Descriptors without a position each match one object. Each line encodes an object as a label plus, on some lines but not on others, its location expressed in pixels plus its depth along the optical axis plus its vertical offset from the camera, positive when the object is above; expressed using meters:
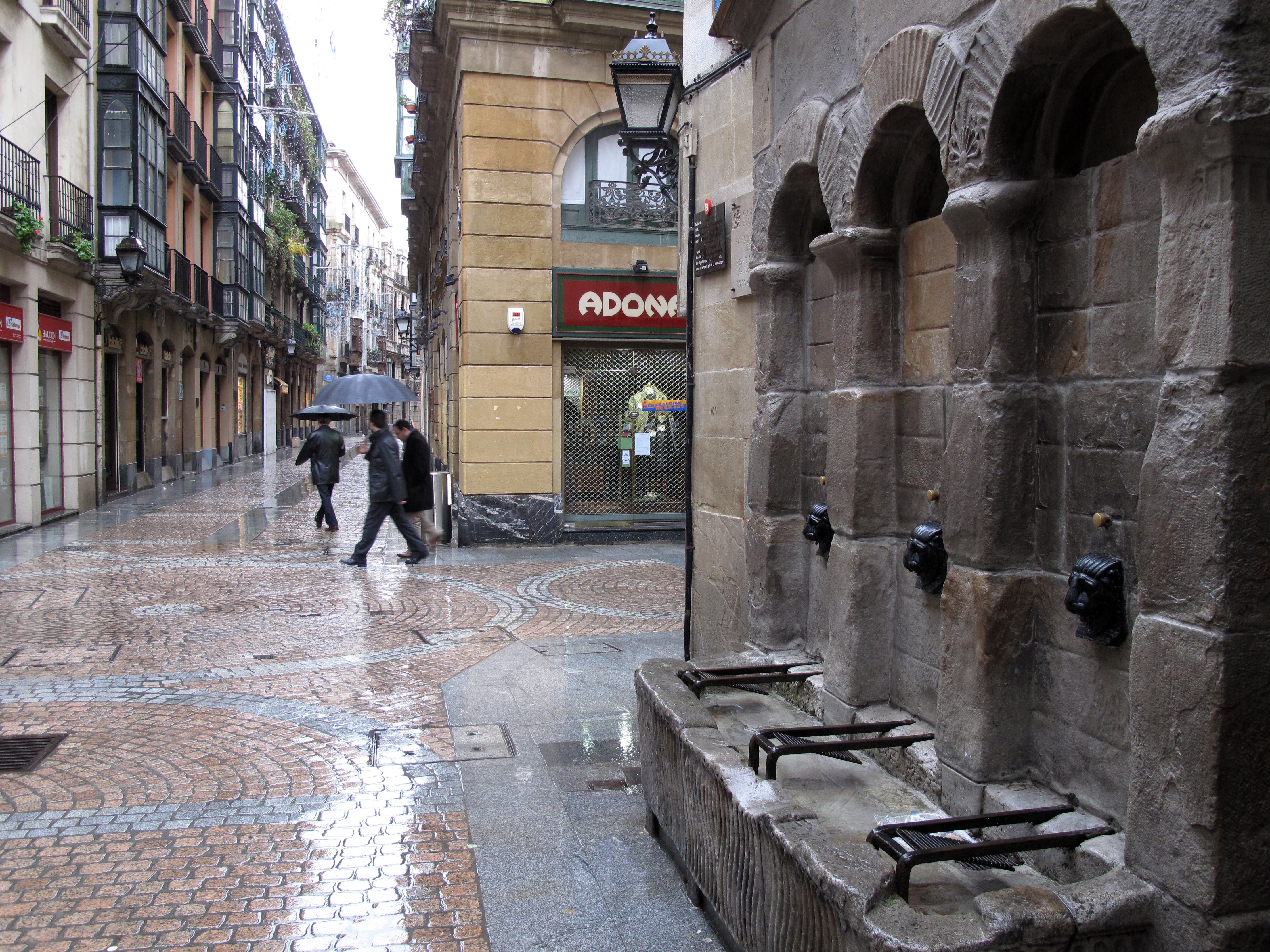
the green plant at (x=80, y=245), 16.86 +3.20
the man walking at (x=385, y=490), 12.02 -0.58
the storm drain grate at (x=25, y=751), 5.03 -1.60
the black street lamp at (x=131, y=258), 17.47 +3.10
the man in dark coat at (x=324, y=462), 15.17 -0.33
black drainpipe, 6.41 -0.11
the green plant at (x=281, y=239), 39.72 +8.09
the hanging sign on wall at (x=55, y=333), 16.39 +1.71
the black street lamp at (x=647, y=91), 7.43 +2.59
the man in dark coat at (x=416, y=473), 12.40 -0.38
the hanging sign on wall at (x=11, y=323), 14.75 +1.66
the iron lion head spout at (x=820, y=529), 4.64 -0.38
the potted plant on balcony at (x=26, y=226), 14.71 +3.04
